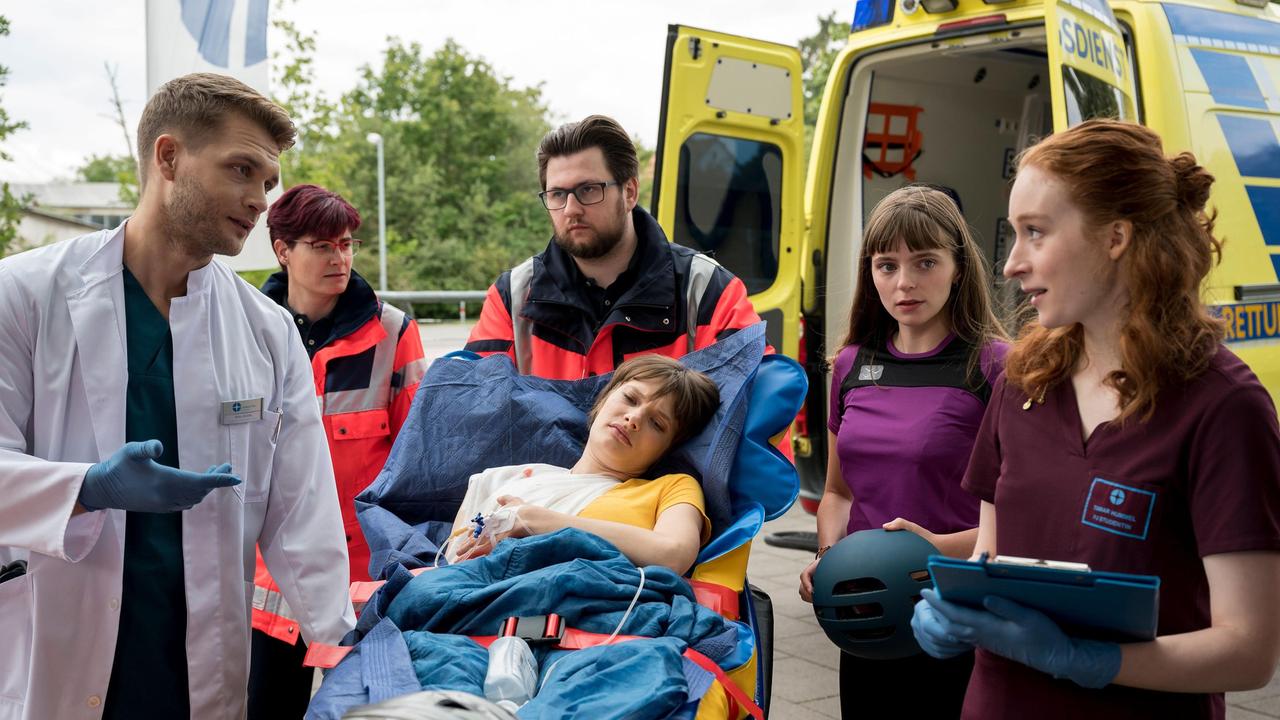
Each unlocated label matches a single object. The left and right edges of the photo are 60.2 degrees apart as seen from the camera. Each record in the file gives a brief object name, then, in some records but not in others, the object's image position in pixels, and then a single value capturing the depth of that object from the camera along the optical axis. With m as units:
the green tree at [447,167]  35.62
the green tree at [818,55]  29.39
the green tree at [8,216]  6.96
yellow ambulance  4.79
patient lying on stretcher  2.94
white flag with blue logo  5.36
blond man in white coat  2.38
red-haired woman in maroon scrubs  1.74
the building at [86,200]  70.38
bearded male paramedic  3.49
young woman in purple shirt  2.86
